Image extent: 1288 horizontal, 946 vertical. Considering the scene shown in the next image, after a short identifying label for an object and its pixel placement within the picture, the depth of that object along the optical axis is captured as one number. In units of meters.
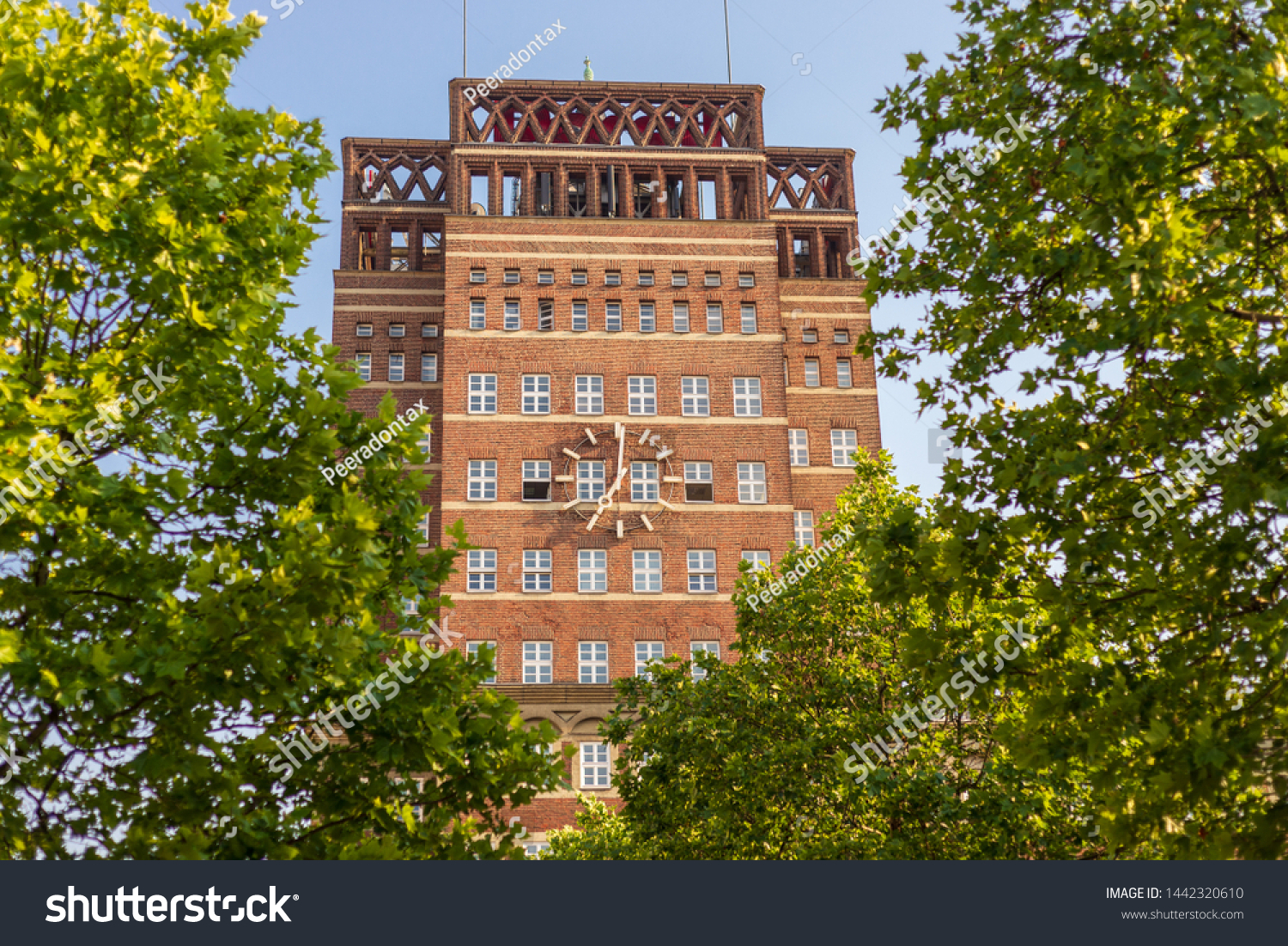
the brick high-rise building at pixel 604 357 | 51.50
